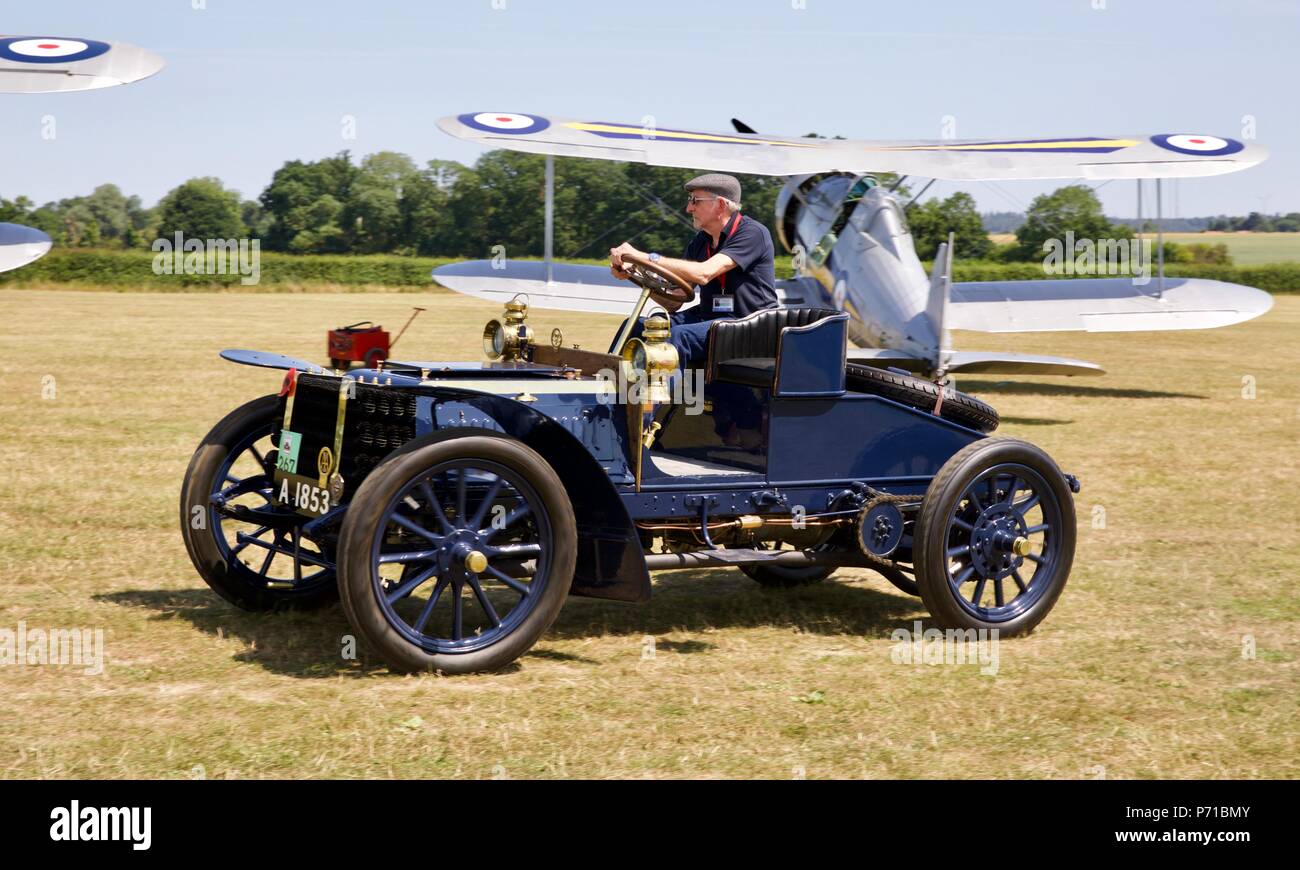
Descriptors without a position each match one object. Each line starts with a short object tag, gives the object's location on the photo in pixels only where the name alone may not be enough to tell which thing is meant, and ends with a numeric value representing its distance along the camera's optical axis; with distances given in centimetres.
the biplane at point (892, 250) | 1659
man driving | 618
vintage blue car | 523
